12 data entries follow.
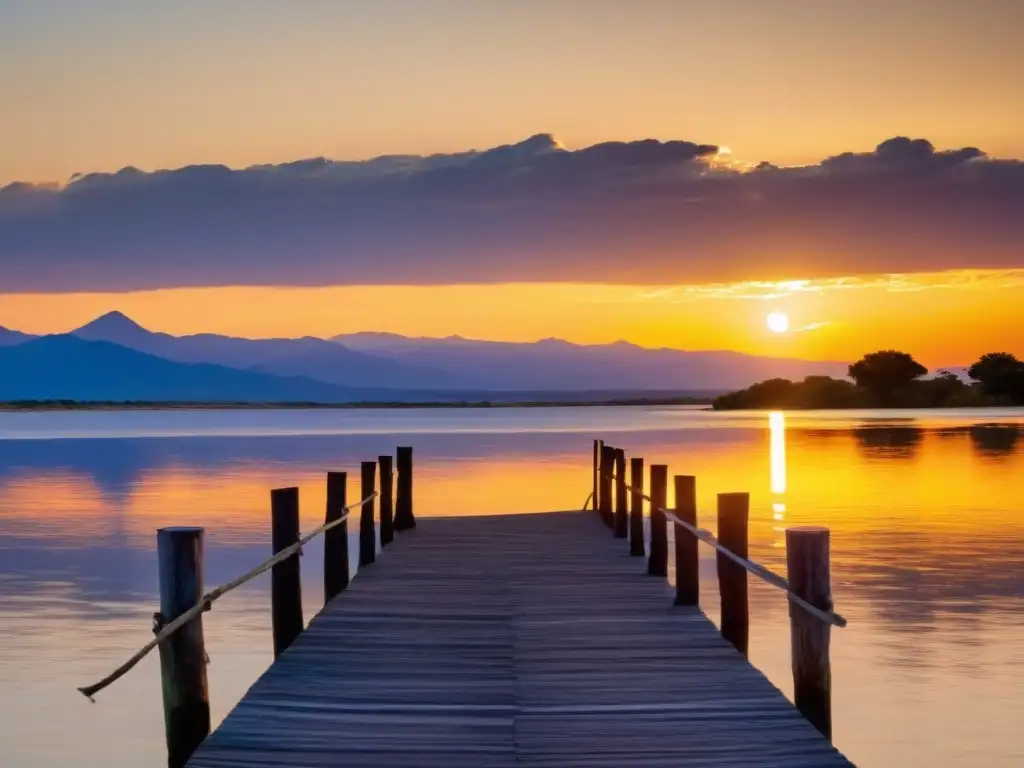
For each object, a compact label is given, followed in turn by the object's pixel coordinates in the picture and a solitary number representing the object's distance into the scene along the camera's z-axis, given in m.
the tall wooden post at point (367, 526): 18.38
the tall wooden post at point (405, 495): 22.27
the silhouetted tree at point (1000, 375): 151.50
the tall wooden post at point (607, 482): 22.84
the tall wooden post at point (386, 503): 20.27
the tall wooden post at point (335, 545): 15.69
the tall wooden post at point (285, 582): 12.16
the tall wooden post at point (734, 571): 11.62
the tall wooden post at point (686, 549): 13.57
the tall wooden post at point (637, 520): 18.38
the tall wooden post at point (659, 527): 16.05
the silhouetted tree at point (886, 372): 157.88
